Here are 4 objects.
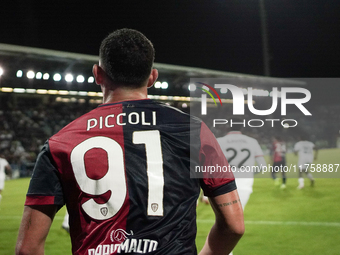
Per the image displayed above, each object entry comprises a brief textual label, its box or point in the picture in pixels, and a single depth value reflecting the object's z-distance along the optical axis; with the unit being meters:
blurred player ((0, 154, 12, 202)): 8.64
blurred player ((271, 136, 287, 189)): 12.96
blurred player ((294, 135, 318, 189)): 11.92
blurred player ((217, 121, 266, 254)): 5.54
